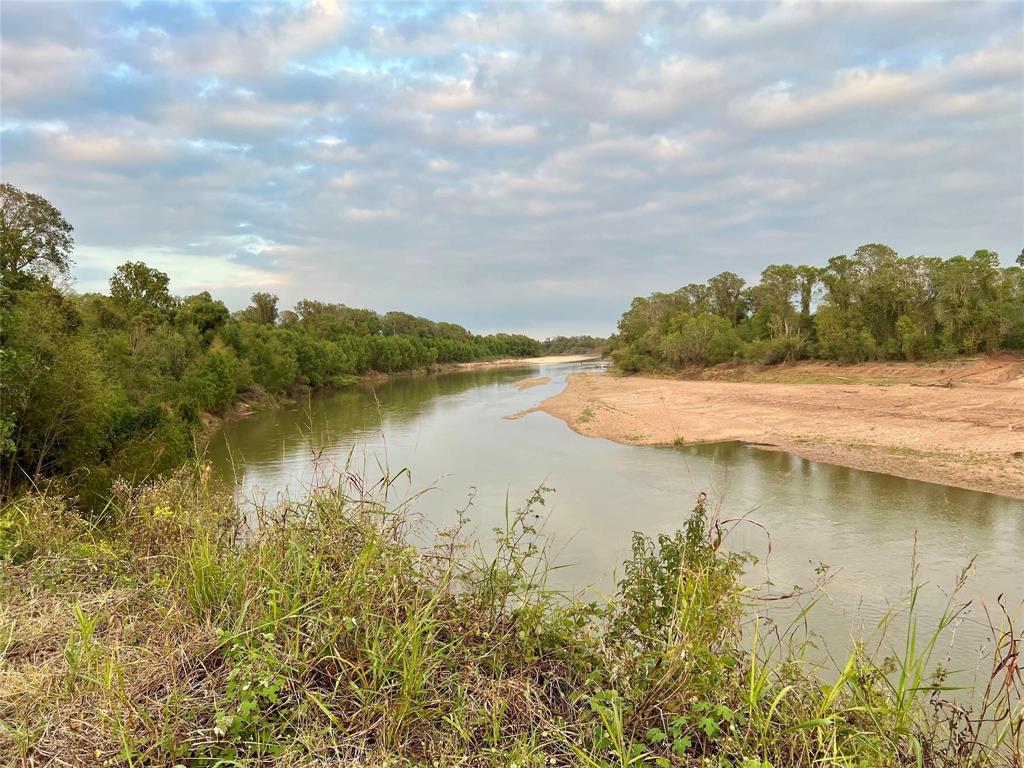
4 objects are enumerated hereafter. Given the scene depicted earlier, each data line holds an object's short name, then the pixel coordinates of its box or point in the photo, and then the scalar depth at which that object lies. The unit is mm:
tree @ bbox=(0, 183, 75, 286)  21078
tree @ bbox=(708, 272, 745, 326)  76500
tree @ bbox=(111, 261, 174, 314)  35562
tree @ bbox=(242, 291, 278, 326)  77494
